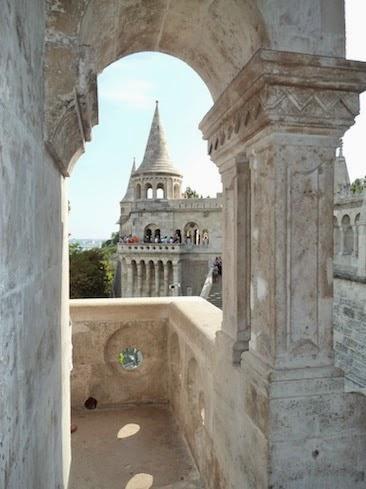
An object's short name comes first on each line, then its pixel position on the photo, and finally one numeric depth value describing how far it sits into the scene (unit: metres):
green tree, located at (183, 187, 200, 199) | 47.08
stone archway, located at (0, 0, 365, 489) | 1.63
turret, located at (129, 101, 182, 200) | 28.31
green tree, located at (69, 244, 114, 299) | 26.25
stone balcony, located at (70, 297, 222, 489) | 3.40
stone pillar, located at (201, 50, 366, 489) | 1.88
